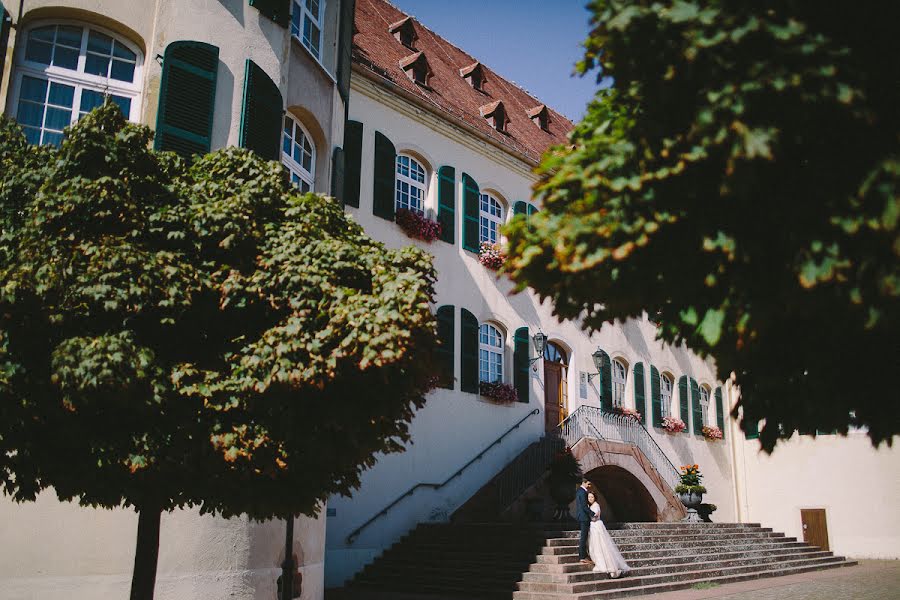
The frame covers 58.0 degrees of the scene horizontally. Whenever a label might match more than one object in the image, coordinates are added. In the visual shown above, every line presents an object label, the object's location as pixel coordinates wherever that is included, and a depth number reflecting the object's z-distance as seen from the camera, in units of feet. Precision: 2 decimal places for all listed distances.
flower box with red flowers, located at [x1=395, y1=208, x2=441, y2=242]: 52.39
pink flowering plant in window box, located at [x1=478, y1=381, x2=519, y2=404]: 55.31
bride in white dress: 41.65
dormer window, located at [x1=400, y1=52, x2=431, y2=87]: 59.31
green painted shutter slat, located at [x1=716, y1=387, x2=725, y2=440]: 85.25
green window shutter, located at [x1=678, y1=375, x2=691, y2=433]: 78.95
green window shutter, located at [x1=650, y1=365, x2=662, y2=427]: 74.69
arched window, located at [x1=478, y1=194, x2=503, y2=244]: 60.59
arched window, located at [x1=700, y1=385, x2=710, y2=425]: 83.76
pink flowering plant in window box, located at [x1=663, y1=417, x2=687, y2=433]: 75.20
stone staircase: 40.04
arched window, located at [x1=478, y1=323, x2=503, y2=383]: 57.11
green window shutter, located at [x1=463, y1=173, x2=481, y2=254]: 57.31
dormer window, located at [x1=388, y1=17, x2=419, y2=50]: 64.75
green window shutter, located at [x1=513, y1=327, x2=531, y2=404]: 58.85
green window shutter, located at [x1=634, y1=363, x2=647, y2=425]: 72.31
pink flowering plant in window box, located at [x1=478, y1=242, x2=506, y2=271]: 57.57
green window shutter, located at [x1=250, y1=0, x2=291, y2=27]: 34.58
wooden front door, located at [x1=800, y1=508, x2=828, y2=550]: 76.74
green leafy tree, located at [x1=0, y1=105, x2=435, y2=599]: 18.70
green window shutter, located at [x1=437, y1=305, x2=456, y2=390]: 52.06
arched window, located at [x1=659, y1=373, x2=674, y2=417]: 77.51
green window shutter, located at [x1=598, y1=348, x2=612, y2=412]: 67.31
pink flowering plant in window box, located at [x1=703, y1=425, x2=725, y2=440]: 81.28
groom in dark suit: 42.27
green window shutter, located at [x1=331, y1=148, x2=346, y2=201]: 40.70
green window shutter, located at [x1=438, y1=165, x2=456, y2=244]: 55.67
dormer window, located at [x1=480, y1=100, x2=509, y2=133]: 65.72
